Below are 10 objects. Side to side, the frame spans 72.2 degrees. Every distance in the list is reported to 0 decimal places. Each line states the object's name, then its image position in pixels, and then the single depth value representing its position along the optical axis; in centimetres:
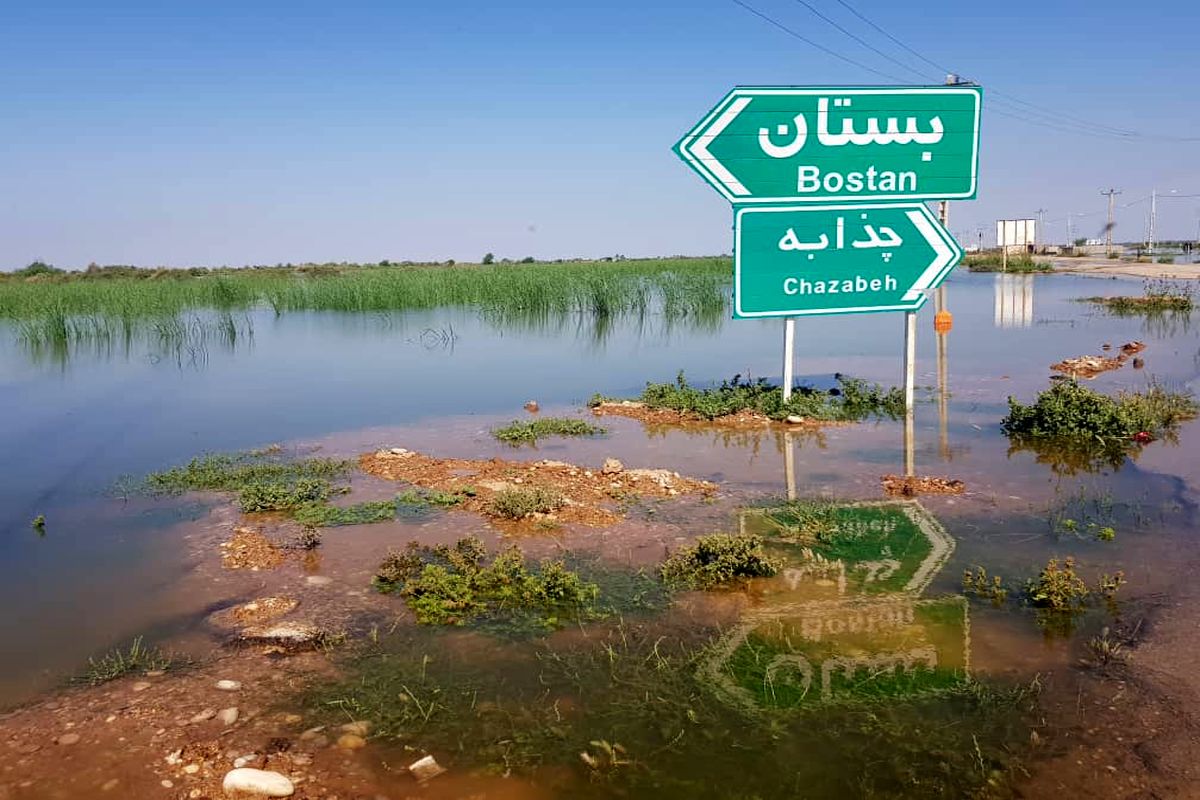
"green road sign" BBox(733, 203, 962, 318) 777
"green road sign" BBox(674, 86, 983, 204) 762
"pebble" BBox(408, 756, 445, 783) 278
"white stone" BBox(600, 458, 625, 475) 639
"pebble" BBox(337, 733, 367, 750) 295
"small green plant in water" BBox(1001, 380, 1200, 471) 696
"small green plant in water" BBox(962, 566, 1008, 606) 405
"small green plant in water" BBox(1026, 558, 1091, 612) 389
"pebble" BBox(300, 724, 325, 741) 299
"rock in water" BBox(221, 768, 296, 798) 268
